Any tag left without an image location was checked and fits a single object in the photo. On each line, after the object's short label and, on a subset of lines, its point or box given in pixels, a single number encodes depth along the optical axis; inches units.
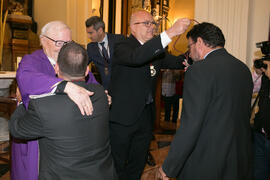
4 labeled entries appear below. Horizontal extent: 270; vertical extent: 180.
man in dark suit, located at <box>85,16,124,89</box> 137.8
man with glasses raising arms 85.3
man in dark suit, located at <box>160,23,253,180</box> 54.5
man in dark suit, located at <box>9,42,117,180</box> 47.3
